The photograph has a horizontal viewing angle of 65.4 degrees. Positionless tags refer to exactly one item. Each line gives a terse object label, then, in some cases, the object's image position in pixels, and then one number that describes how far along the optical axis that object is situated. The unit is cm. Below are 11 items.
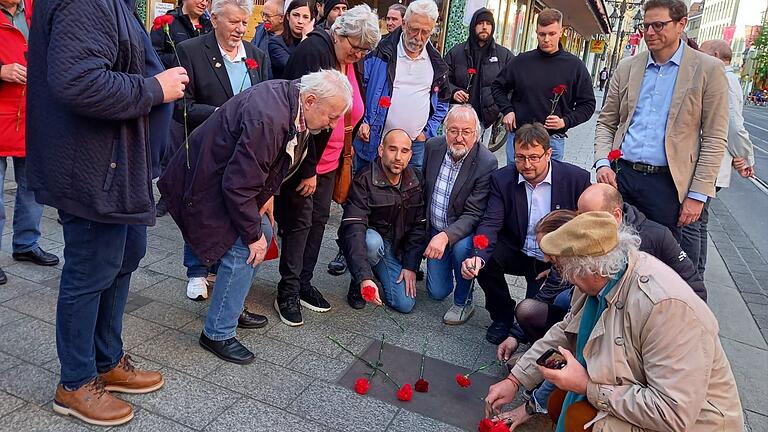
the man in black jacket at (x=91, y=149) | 197
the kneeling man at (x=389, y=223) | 376
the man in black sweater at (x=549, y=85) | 489
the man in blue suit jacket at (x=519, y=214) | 345
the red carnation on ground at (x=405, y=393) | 287
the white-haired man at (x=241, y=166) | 268
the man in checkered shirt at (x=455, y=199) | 376
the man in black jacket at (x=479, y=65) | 584
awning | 1614
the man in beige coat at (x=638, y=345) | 183
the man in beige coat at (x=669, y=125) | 343
